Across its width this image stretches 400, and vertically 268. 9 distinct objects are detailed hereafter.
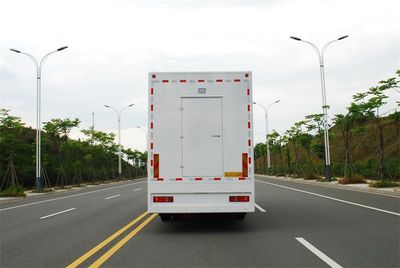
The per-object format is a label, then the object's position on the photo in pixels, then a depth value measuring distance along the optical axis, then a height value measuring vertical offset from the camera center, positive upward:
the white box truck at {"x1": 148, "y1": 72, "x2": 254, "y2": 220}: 8.41 +0.45
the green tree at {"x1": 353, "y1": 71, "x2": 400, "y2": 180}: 19.62 +3.32
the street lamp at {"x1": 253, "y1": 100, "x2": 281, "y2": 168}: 53.89 +5.93
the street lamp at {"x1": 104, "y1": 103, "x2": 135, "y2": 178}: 51.51 +5.00
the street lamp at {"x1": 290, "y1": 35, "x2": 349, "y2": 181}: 28.86 +4.38
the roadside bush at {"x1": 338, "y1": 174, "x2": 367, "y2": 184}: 25.20 -1.18
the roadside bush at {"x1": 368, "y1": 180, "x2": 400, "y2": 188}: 20.47 -1.24
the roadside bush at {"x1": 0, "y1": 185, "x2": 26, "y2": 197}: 23.50 -1.51
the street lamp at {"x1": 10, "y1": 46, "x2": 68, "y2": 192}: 26.73 +3.30
